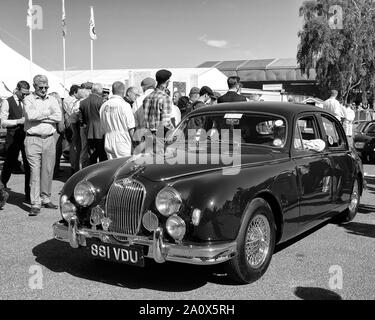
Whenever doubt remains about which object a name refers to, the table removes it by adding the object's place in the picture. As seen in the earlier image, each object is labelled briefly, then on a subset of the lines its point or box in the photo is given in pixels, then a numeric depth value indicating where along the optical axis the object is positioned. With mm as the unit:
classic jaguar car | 3686
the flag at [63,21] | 27594
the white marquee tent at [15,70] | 15406
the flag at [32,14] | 21891
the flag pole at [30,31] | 23344
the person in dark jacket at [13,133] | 7584
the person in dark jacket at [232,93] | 8133
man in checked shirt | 6754
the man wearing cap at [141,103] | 7295
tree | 36156
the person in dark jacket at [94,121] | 8219
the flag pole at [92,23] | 29105
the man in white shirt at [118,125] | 6988
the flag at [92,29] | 29731
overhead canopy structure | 56719
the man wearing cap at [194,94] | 9661
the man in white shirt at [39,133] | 6531
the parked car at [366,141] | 13977
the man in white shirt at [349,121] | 11289
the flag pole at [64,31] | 27619
